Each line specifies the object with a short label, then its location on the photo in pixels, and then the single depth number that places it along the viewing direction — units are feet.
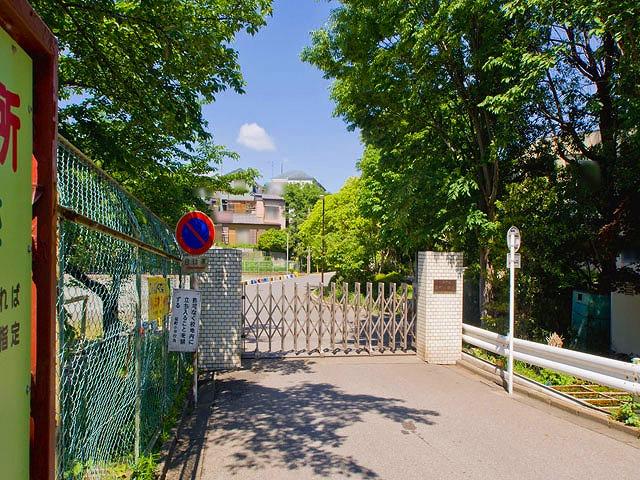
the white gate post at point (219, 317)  30.63
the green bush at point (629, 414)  19.53
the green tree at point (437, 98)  29.76
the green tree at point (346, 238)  77.61
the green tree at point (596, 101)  24.90
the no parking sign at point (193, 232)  21.21
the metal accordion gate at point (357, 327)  35.01
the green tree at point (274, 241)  174.40
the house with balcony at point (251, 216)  189.37
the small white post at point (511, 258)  25.05
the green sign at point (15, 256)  3.73
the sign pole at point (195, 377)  22.90
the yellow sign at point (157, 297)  14.88
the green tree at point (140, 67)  19.35
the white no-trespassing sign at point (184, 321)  19.51
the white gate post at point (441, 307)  33.24
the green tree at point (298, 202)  187.42
